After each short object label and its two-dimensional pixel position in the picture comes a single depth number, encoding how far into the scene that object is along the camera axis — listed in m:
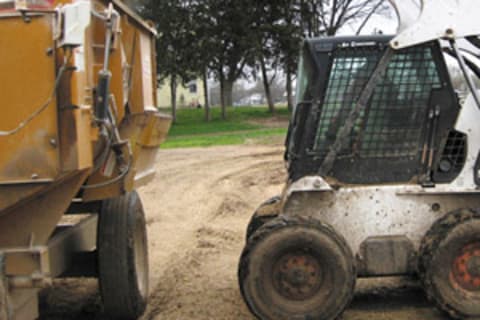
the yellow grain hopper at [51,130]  3.17
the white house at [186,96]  67.00
